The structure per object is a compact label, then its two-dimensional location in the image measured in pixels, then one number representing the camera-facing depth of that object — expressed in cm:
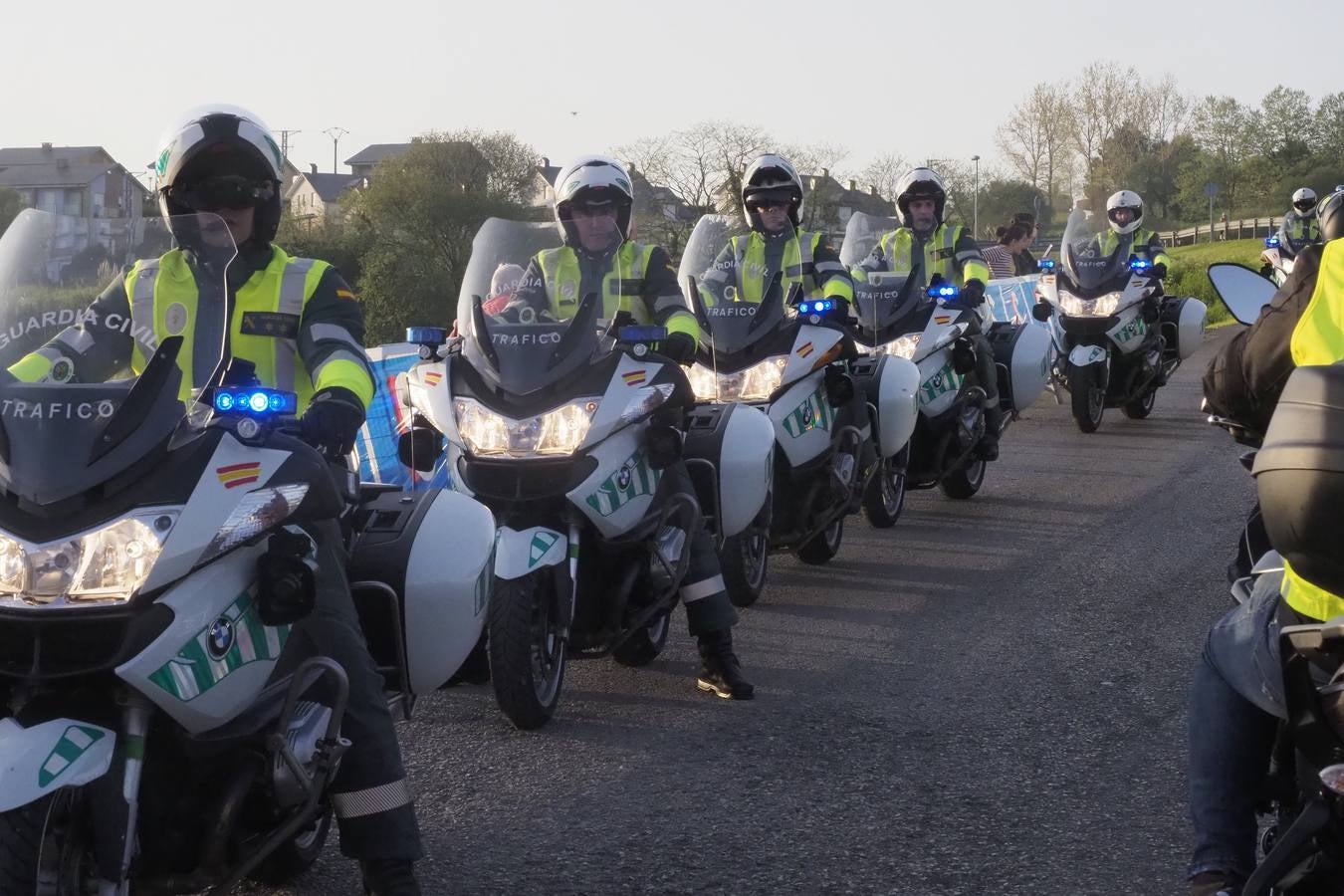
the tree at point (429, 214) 2891
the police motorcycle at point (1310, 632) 238
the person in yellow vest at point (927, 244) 1123
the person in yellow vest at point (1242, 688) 295
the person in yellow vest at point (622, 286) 617
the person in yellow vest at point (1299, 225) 1627
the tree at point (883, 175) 5416
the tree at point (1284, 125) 6850
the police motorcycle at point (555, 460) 552
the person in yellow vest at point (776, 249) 850
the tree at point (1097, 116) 7069
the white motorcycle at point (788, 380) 810
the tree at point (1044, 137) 7019
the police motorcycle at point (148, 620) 310
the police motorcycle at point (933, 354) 1017
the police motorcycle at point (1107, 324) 1445
